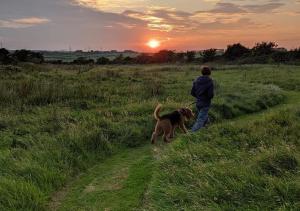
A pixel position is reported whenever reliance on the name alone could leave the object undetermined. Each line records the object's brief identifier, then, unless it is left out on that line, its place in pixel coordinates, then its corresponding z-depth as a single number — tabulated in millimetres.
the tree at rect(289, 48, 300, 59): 61006
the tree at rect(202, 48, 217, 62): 74125
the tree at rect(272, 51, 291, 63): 60238
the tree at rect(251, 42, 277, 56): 68944
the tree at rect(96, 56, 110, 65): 71862
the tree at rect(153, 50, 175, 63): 84962
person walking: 11156
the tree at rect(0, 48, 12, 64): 42062
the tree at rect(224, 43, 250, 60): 72062
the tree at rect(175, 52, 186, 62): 81875
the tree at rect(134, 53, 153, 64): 79975
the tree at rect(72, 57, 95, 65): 67250
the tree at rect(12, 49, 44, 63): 52344
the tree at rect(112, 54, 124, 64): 77531
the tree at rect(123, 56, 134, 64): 79888
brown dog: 10742
